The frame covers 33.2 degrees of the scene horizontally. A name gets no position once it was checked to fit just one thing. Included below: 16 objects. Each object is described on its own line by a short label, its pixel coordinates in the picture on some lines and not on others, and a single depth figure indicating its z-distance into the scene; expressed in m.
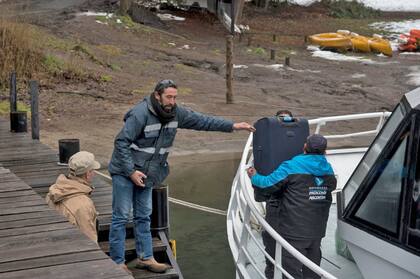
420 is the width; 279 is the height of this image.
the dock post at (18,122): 11.48
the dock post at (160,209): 6.83
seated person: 5.54
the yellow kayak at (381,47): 32.00
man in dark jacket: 5.42
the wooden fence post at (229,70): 19.27
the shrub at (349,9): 44.29
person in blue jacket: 4.95
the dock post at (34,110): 10.77
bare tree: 31.54
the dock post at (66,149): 9.05
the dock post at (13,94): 12.12
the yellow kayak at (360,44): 31.97
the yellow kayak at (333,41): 31.94
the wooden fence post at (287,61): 26.81
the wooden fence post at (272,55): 27.95
